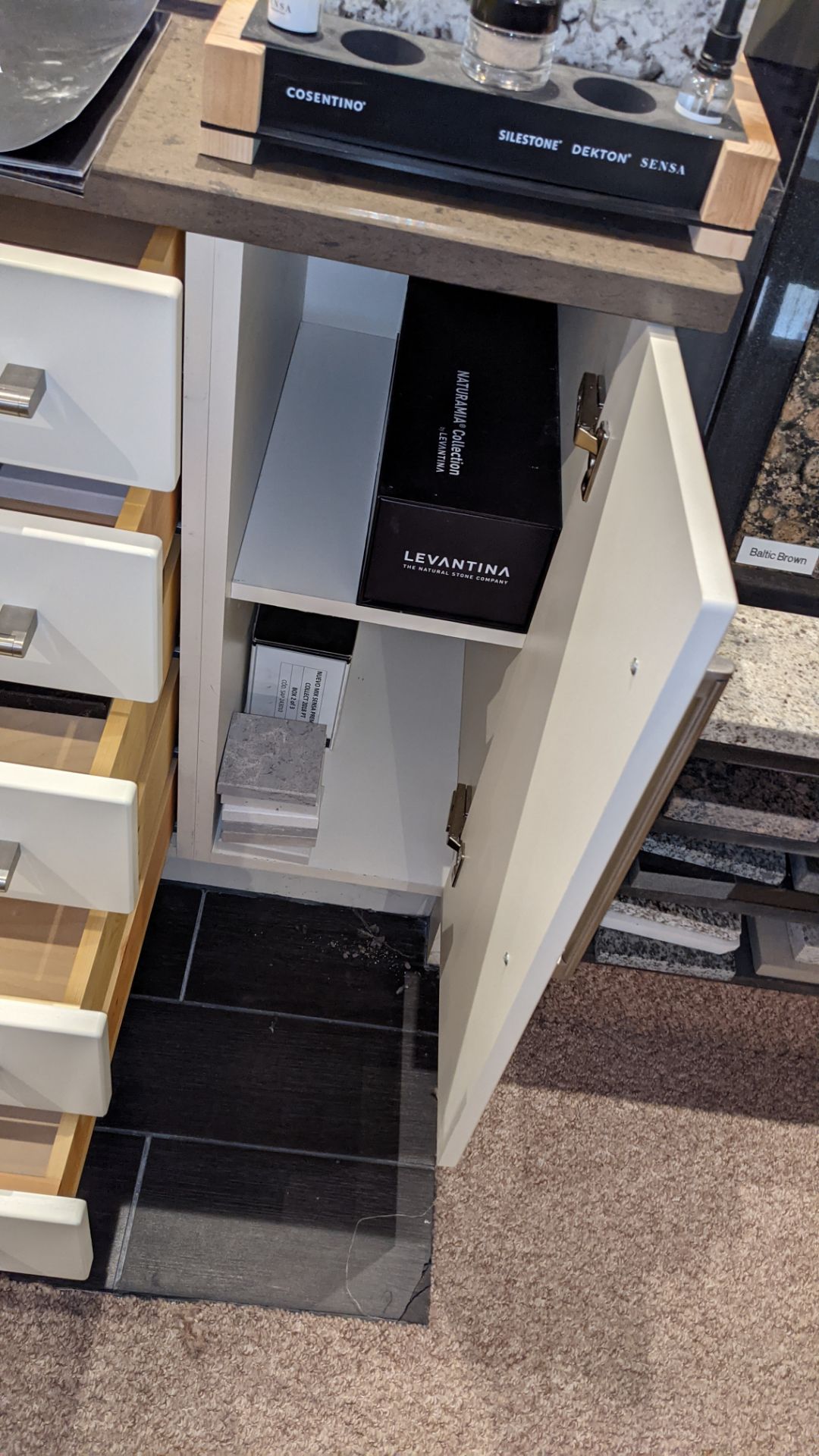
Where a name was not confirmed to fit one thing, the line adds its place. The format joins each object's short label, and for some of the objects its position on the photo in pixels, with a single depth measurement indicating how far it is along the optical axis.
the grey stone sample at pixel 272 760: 1.13
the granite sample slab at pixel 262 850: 1.18
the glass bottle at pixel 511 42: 0.67
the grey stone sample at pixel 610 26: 0.72
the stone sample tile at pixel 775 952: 1.16
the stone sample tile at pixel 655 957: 1.18
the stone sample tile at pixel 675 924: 1.15
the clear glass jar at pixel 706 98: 0.69
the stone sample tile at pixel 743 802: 0.98
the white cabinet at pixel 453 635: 0.61
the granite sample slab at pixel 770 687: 0.87
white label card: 0.95
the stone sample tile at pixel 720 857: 1.06
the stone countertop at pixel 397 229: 0.69
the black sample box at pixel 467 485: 0.95
